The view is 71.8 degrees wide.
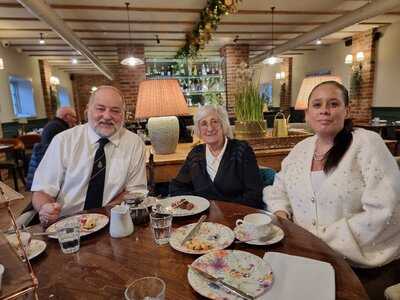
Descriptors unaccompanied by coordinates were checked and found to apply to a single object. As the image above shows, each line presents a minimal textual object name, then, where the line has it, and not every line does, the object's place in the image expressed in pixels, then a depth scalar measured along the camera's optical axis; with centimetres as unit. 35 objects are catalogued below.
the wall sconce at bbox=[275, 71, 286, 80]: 1023
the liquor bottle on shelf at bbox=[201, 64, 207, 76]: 767
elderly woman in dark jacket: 172
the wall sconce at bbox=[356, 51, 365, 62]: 664
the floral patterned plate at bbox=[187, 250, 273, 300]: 72
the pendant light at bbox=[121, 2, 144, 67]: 542
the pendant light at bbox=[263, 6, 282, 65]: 611
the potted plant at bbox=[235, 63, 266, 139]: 263
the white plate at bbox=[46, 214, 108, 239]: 110
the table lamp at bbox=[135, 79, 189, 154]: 236
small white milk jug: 107
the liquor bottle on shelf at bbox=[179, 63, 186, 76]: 757
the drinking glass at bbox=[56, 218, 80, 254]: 98
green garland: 381
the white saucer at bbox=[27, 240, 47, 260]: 94
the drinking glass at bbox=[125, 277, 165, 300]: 71
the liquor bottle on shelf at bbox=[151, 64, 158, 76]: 759
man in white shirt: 164
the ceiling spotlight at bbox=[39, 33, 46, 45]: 569
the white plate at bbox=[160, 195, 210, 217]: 125
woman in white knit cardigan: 114
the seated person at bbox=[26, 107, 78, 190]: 275
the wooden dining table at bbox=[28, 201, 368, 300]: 76
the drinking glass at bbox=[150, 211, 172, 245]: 103
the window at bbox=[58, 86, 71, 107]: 1098
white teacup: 97
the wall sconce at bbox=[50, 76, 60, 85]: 920
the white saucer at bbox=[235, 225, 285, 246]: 96
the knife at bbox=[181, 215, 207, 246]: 100
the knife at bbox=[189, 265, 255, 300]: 69
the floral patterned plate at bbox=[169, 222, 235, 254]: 95
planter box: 262
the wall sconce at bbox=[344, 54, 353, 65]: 690
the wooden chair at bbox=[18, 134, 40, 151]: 535
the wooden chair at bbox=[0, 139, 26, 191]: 442
